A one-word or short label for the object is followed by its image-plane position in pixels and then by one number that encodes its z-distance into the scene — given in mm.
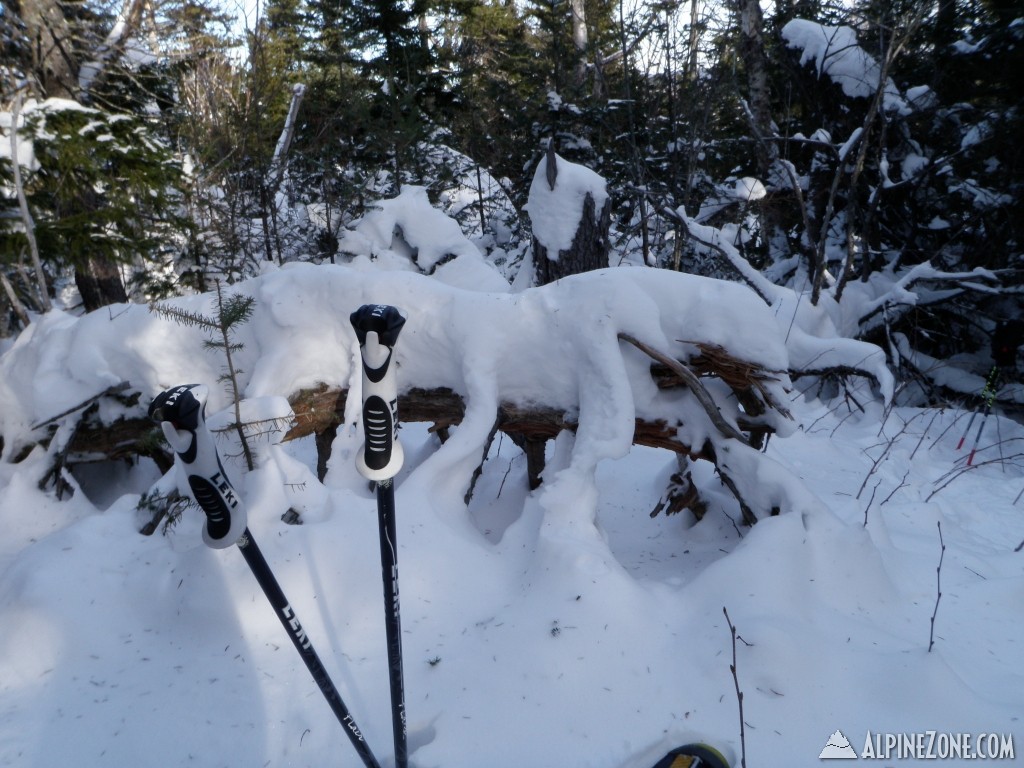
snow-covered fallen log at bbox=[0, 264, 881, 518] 2977
